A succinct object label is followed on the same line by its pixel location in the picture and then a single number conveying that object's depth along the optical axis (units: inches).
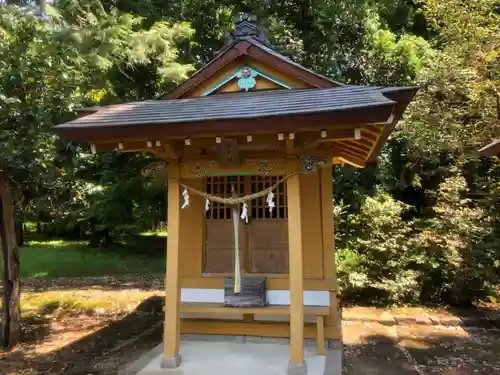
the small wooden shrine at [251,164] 188.9
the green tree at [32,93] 238.4
